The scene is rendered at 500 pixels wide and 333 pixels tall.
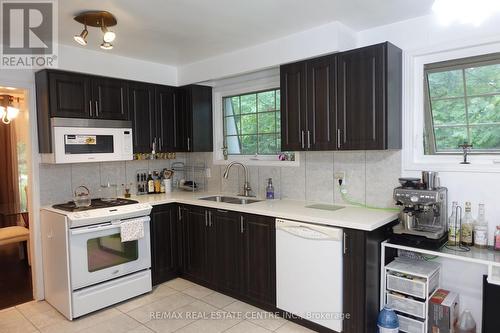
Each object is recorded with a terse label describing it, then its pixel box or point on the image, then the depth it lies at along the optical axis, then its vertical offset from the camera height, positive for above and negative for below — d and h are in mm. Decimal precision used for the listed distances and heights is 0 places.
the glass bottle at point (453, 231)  2426 -585
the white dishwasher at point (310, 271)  2506 -938
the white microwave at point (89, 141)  3164 +146
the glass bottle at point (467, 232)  2414 -589
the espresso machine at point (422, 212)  2381 -468
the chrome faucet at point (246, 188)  3815 -396
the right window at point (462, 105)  2510 +353
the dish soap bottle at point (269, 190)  3598 -398
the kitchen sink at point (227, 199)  3746 -521
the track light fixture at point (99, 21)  2487 +1035
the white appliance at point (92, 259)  2918 -964
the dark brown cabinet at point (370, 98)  2580 +424
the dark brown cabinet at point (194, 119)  4125 +437
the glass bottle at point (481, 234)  2346 -587
